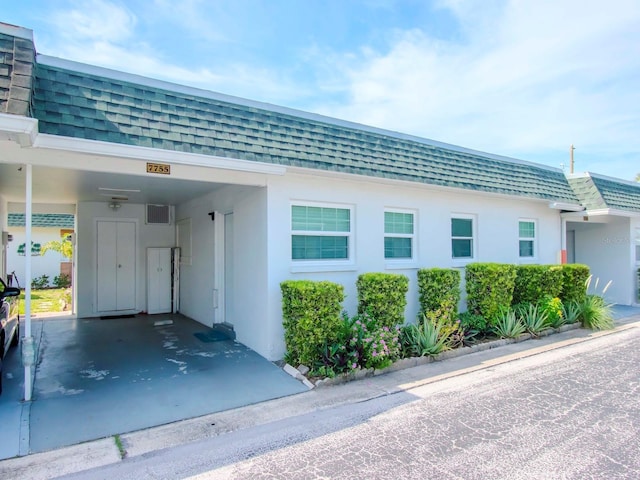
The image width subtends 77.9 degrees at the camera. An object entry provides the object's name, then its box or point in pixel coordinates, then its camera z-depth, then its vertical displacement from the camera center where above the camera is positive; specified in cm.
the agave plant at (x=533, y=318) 828 -156
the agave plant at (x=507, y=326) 790 -164
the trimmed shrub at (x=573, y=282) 957 -93
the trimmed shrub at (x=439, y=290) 738 -85
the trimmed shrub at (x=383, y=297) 638 -83
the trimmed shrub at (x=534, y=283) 901 -88
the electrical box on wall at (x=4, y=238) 920 +22
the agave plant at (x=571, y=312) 923 -159
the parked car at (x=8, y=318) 539 -108
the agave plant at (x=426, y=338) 658 -158
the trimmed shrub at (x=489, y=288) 806 -88
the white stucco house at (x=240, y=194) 494 +109
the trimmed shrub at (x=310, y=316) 557 -102
